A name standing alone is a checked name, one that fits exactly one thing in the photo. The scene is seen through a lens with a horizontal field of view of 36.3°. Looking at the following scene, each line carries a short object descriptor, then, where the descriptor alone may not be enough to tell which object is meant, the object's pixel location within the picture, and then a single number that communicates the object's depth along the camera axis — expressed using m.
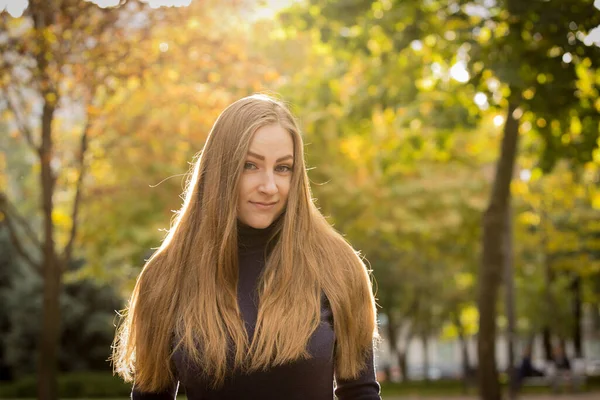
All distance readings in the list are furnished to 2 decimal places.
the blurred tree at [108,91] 10.82
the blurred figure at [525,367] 25.79
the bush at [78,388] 26.42
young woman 2.64
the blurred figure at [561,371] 26.03
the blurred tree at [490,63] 7.61
